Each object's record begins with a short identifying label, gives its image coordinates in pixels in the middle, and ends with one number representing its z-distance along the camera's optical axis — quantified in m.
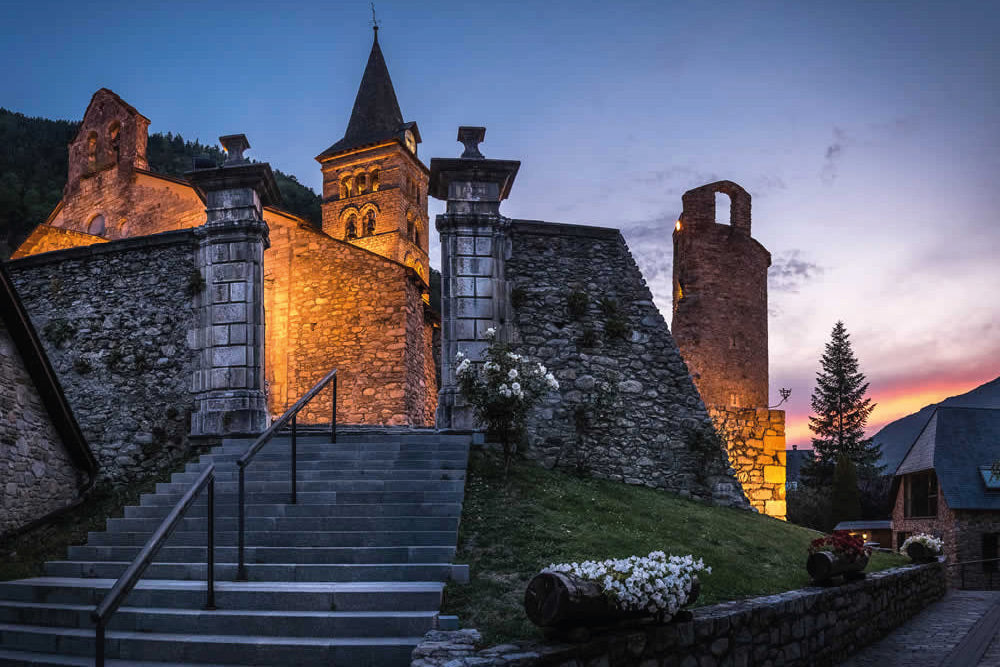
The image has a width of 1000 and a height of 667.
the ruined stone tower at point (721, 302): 21.25
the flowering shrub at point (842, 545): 7.14
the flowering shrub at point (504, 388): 7.80
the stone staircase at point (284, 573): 4.57
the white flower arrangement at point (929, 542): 13.04
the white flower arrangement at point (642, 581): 3.92
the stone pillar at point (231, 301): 9.79
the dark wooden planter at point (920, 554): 12.96
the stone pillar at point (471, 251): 9.75
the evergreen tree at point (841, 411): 37.25
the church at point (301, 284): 18.11
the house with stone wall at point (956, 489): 22.38
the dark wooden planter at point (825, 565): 6.69
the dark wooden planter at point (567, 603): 3.68
